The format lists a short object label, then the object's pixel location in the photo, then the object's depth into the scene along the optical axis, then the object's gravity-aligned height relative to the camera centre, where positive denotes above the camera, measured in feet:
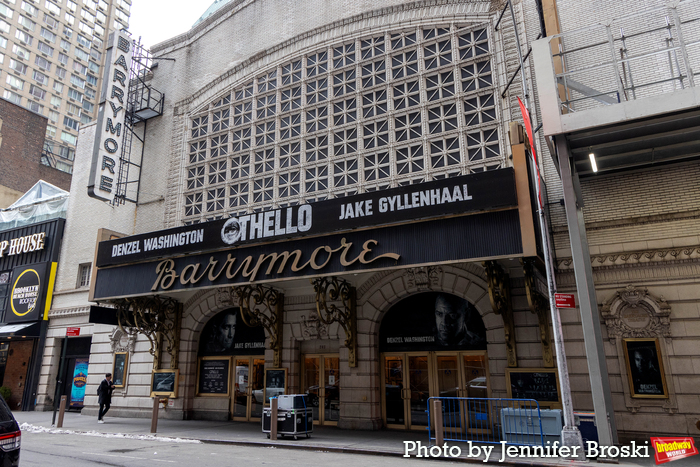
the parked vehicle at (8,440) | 21.02 -2.91
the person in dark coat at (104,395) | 63.25 -3.05
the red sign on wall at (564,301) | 35.29 +4.59
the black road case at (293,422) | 45.91 -5.01
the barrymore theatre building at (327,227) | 45.06 +13.56
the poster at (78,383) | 81.46 -1.91
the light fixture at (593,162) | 40.63 +16.97
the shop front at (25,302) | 84.38 +12.35
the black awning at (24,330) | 82.23 +7.01
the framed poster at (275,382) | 59.62 -1.58
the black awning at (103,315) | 67.82 +7.76
